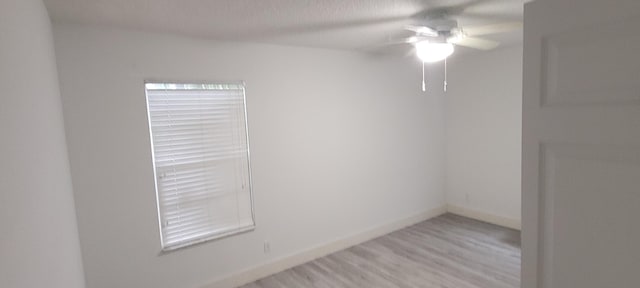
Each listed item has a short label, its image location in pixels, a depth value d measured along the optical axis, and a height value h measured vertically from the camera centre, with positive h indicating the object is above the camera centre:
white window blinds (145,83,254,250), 2.67 -0.33
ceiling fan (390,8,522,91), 2.33 +0.52
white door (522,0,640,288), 1.00 -0.14
